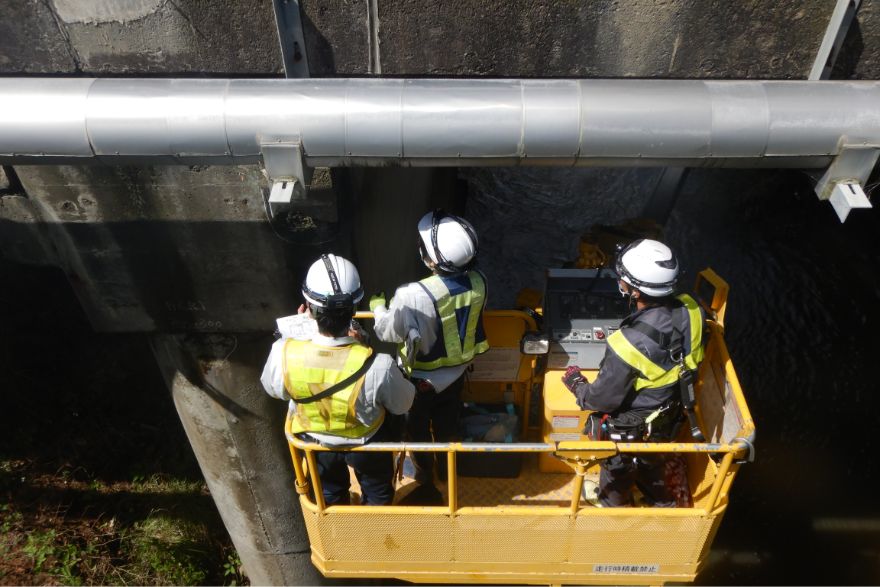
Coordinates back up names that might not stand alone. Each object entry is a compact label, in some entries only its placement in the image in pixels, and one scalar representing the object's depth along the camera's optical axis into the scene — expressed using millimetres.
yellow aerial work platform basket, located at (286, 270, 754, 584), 4648
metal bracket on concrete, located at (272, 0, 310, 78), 4719
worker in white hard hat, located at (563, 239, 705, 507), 4531
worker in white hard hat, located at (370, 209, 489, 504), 4539
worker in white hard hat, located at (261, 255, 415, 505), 4234
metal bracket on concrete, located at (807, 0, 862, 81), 4625
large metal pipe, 4293
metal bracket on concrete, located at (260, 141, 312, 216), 4348
